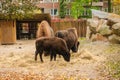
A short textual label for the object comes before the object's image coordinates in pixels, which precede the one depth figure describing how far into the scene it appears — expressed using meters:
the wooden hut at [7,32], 29.83
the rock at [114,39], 26.56
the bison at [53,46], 17.53
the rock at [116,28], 26.25
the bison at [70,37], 20.43
